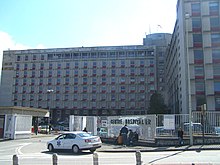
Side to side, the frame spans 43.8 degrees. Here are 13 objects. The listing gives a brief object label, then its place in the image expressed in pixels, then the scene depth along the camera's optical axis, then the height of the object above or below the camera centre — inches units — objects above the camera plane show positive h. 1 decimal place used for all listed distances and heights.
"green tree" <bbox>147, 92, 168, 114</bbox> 2534.4 +53.7
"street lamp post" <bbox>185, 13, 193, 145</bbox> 818.8 -60.0
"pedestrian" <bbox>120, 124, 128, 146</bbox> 899.4 -76.6
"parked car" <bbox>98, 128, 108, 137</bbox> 1053.6 -82.7
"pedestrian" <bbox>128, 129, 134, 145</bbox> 890.1 -88.8
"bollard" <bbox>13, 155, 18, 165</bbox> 358.3 -64.7
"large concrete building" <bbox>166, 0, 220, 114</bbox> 1972.2 +426.9
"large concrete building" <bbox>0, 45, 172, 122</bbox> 3348.9 +375.9
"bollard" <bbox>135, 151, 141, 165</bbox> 353.1 -61.1
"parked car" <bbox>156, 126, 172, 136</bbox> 871.7 -64.1
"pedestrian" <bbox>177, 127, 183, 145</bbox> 824.1 -74.6
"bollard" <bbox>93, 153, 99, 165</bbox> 362.0 -63.9
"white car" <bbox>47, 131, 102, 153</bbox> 717.9 -84.0
